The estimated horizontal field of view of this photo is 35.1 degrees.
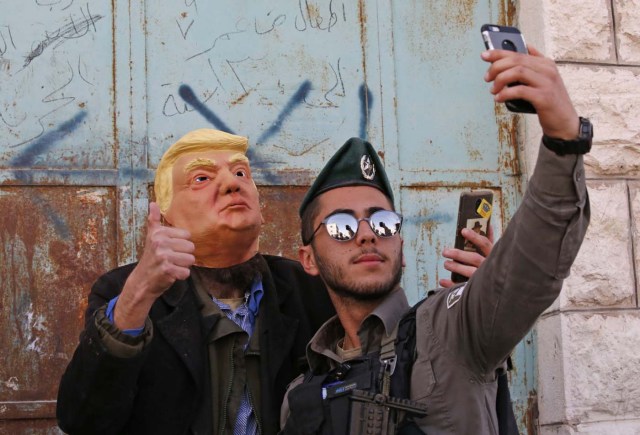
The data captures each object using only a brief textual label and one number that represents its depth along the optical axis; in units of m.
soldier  2.42
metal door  4.43
